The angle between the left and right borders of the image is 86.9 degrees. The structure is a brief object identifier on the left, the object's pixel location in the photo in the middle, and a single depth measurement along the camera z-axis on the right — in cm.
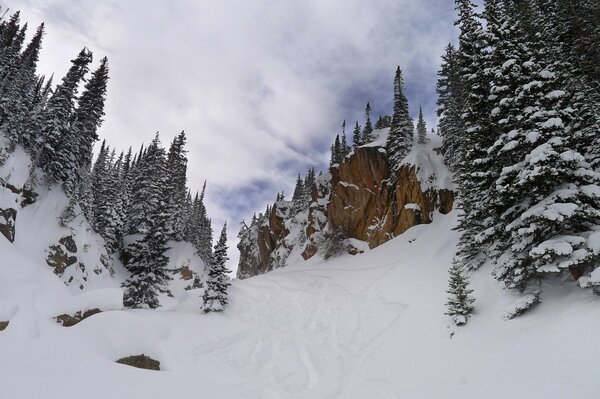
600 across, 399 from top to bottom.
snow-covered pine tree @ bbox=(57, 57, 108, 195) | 3750
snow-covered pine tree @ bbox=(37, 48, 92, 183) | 3556
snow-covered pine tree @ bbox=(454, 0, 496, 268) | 1567
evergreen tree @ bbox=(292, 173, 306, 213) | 8037
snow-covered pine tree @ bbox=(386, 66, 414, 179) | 4552
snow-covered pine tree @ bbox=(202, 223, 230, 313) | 2403
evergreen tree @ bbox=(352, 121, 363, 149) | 6769
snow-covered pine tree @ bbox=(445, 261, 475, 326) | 1299
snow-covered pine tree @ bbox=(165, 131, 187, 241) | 3328
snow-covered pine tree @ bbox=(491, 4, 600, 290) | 1050
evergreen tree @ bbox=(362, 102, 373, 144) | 5850
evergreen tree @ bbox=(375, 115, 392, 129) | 7506
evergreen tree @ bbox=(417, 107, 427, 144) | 5028
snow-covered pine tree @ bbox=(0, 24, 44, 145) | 3566
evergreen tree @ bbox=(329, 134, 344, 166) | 7143
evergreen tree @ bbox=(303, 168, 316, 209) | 7725
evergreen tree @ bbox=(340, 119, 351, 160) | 6924
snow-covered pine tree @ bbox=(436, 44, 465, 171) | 3350
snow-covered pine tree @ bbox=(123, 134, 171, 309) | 2538
